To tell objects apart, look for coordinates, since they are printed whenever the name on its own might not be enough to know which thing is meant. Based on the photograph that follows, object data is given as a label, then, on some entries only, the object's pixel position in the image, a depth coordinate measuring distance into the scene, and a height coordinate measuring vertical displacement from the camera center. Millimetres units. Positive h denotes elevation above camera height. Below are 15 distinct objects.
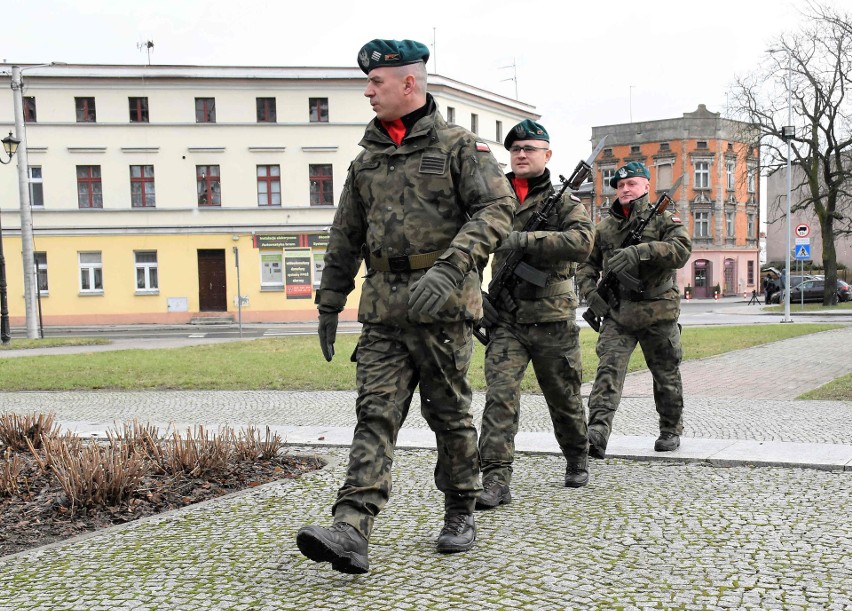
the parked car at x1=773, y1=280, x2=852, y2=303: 45903 -1989
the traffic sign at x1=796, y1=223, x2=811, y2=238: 33281 +809
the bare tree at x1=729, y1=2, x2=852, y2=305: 40000 +5916
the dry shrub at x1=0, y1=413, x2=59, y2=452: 6668 -1196
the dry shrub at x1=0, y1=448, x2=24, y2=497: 5277 -1218
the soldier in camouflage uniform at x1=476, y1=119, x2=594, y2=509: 5152 -416
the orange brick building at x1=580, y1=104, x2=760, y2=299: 65625 +5084
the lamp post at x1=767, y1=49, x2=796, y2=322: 30156 +4321
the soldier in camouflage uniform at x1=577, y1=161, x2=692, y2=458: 6309 -396
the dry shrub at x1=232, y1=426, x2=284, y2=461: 6227 -1276
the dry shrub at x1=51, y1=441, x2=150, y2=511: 5035 -1179
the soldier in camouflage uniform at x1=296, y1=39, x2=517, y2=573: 4004 +19
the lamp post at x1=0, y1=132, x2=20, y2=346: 23906 -601
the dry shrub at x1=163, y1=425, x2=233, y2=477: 5746 -1220
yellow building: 37250 +3428
